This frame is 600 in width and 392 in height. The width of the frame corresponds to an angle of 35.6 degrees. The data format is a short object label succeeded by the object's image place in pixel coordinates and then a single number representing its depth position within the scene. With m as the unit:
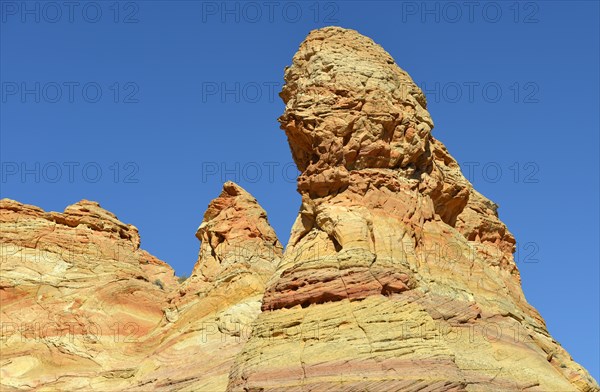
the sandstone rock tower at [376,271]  23.20
